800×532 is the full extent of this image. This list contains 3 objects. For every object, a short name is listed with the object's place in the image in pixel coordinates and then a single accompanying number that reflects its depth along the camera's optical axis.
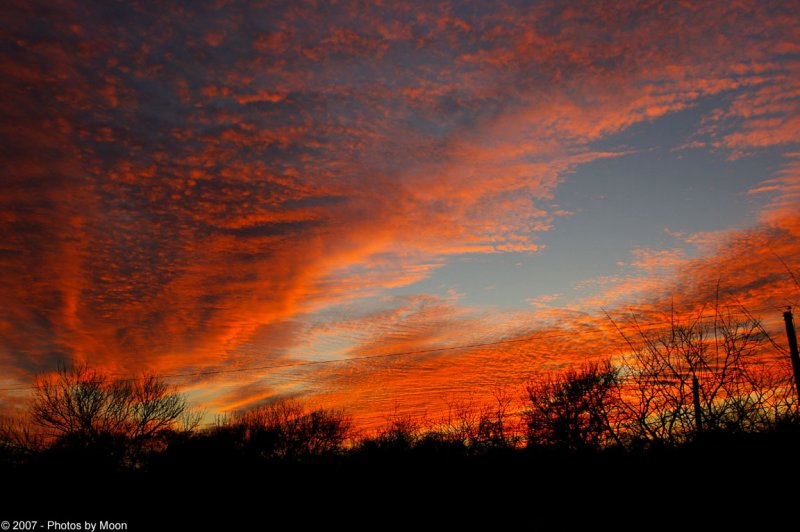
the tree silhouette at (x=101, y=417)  38.41
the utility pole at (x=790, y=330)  19.12
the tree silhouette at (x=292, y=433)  51.84
